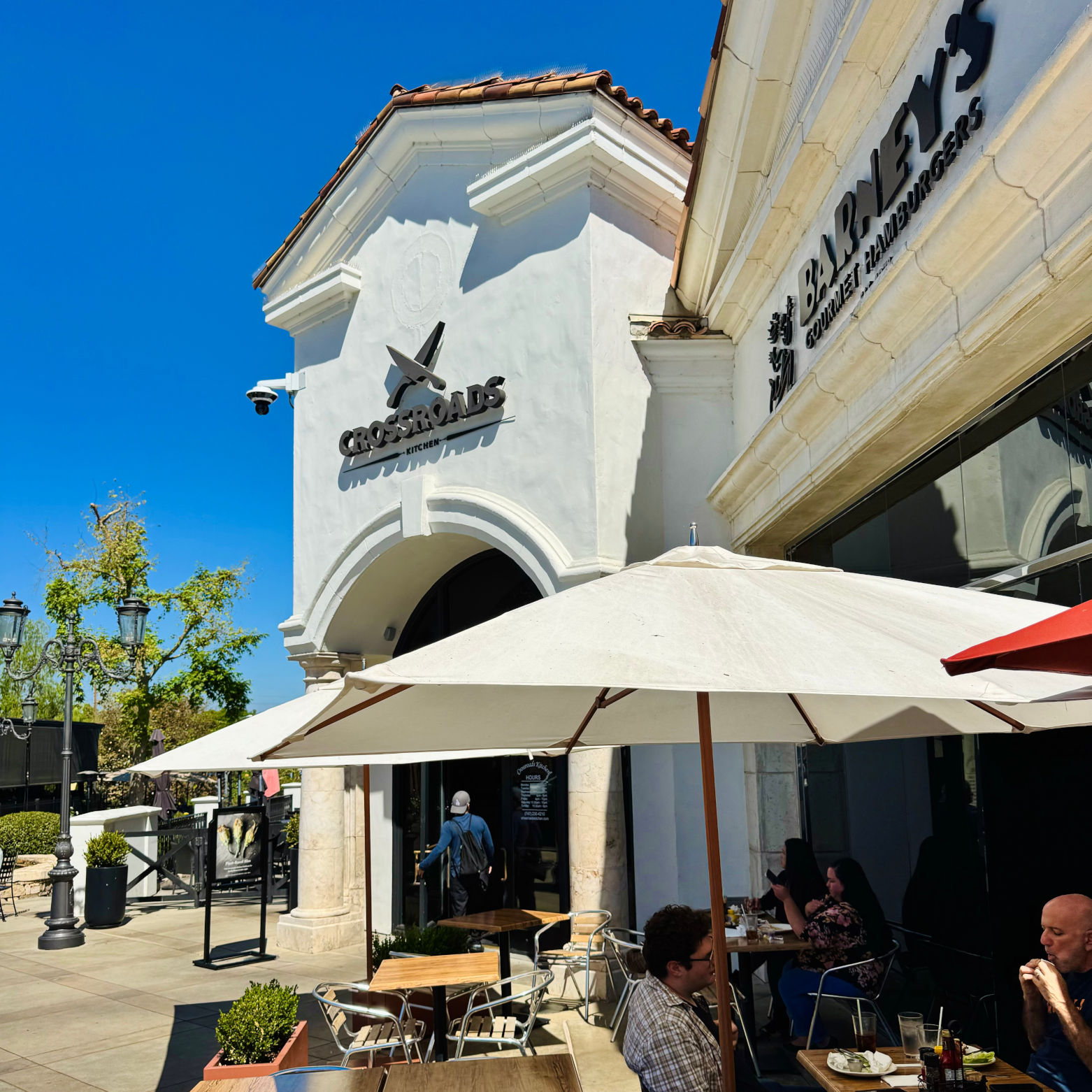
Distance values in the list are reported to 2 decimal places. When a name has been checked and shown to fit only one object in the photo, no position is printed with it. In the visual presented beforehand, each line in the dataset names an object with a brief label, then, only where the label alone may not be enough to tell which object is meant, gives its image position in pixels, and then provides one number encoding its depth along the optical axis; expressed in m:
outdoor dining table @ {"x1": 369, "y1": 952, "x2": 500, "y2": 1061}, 6.07
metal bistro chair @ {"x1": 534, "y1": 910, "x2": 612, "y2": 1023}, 8.72
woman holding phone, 7.28
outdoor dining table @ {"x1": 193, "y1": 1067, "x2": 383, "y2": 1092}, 3.97
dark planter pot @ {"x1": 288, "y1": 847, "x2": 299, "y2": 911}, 14.11
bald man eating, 3.54
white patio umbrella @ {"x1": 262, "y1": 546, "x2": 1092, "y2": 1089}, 2.62
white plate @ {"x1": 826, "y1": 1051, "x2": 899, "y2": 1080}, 4.00
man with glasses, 3.66
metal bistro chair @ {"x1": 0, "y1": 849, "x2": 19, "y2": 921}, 16.66
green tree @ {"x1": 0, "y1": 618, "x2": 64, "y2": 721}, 43.94
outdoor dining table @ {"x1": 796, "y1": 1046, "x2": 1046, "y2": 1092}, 3.86
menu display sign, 12.22
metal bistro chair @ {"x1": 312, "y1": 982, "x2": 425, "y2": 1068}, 5.37
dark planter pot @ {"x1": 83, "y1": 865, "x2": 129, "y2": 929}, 14.49
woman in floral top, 6.01
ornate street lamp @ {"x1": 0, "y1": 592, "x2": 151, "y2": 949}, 13.02
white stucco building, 9.65
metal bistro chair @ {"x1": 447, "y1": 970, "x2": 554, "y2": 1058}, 5.29
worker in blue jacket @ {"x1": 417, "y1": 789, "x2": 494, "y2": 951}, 9.92
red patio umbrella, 2.22
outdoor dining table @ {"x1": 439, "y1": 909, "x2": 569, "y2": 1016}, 7.96
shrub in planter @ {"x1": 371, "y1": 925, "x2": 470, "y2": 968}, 7.62
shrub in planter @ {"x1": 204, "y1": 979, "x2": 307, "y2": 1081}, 5.49
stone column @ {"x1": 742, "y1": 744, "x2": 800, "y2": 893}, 8.77
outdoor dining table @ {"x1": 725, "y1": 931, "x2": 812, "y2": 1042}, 6.34
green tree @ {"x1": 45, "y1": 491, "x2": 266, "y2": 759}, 28.52
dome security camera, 13.55
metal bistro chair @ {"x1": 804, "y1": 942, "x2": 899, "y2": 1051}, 5.41
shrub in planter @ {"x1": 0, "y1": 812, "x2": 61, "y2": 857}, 22.28
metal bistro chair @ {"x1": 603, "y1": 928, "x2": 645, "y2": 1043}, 7.42
